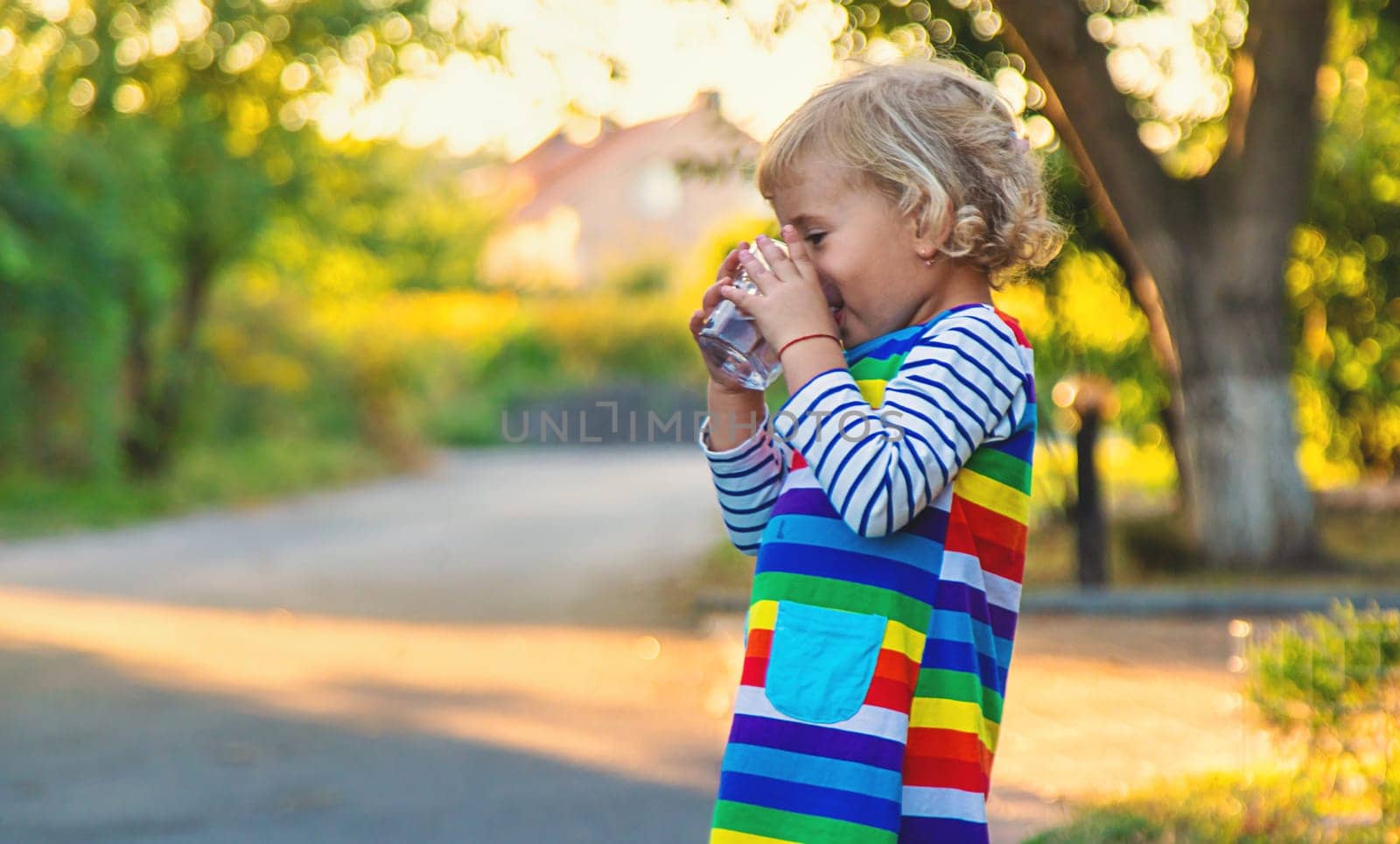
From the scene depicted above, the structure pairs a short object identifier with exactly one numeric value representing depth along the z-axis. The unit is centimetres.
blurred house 5659
